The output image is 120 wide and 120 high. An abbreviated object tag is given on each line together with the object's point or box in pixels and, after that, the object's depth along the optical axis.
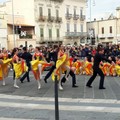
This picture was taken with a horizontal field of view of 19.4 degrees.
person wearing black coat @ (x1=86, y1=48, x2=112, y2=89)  13.27
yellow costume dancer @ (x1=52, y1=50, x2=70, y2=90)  12.82
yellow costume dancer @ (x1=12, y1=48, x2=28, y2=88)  14.31
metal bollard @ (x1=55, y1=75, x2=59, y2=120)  6.51
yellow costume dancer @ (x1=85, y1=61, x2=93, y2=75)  19.66
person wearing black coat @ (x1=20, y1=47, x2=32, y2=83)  15.91
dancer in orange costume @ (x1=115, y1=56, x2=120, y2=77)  18.67
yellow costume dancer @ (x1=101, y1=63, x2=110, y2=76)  19.21
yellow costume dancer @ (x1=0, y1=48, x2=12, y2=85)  15.03
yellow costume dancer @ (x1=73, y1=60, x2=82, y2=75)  20.24
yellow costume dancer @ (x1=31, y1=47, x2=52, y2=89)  13.73
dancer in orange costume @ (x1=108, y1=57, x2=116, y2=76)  18.94
